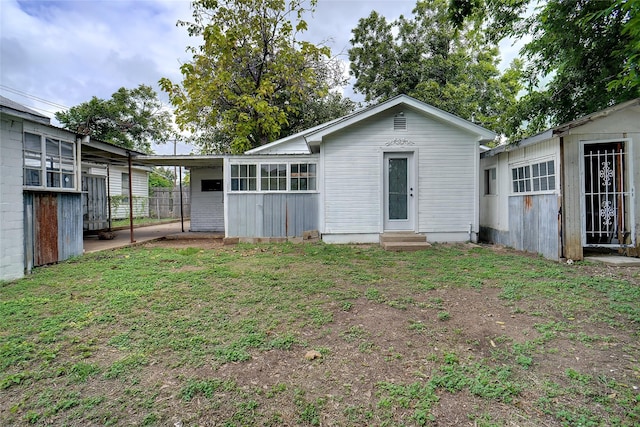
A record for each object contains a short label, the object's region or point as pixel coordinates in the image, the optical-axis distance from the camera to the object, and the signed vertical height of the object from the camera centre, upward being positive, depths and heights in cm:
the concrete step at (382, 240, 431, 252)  752 -89
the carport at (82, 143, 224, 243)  798 +179
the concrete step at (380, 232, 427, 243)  803 -71
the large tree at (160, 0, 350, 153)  1462 +735
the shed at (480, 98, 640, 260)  599 +50
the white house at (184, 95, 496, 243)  838 +96
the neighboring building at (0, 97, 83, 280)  505 +46
